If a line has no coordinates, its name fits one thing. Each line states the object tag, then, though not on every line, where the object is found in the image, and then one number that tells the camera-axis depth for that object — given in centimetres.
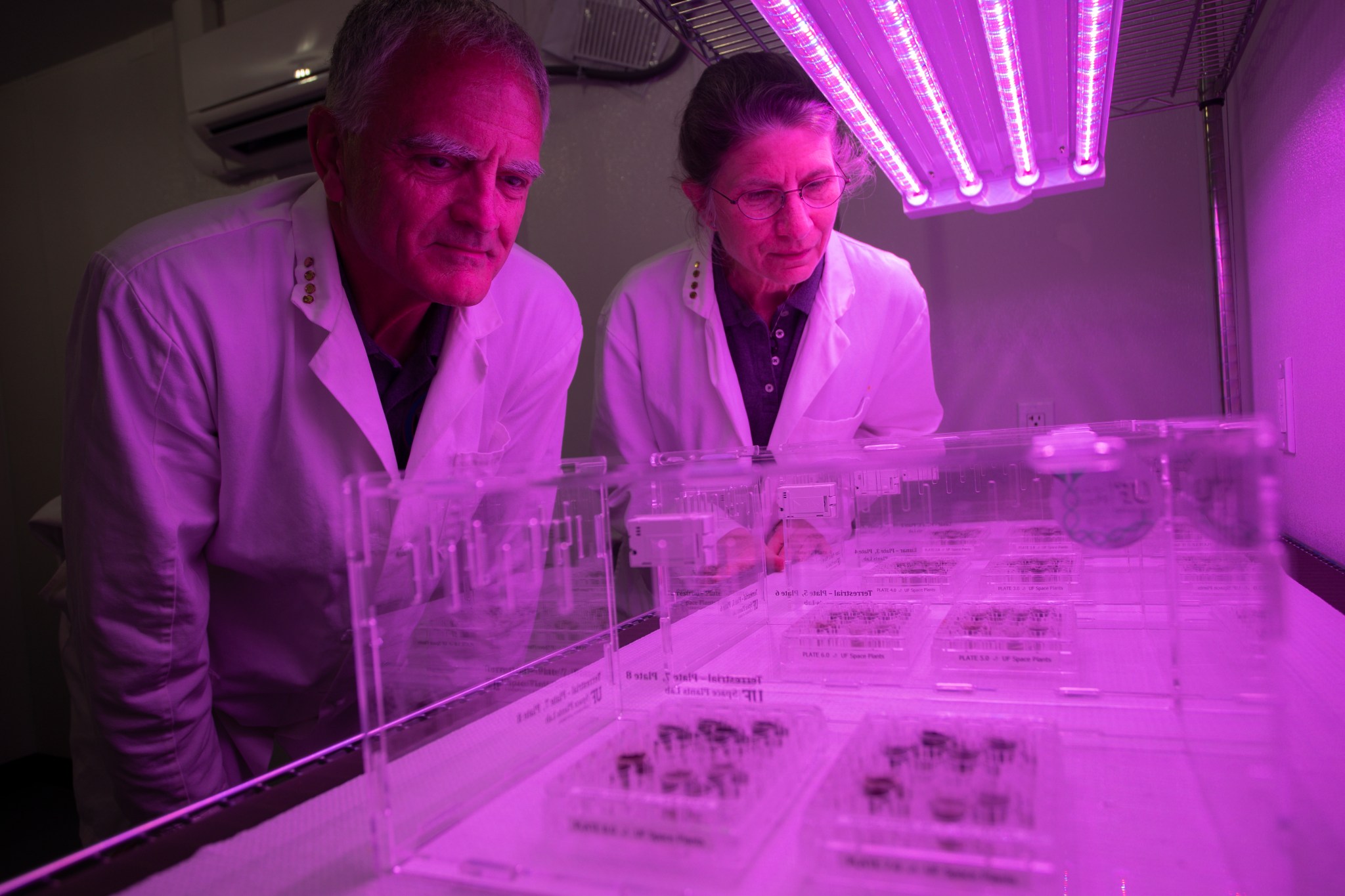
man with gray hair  125
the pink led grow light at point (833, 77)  105
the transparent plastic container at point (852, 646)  96
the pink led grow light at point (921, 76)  108
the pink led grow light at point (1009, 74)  109
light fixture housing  109
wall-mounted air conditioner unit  259
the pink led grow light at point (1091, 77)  110
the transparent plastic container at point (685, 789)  58
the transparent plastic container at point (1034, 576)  111
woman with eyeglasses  177
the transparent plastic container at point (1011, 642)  92
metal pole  221
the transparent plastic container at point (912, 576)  112
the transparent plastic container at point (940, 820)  53
